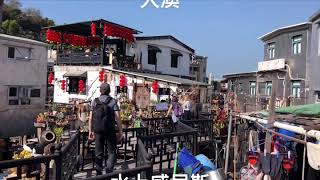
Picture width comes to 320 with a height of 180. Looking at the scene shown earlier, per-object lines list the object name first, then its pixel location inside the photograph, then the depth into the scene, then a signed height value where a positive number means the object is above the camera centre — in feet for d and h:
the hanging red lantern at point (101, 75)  58.18 +4.00
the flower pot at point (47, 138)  19.26 -3.77
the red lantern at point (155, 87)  54.41 +1.29
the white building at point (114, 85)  56.08 +1.86
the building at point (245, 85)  69.97 +2.86
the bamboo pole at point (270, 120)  18.60 -1.92
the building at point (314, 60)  49.67 +7.31
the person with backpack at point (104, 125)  15.14 -2.06
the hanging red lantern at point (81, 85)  61.56 +1.66
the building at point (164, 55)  67.55 +11.40
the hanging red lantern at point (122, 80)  56.59 +2.81
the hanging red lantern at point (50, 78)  67.81 +3.61
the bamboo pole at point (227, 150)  22.64 -5.14
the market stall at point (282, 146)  18.40 -4.34
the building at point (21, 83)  49.96 +1.71
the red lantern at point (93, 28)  56.01 +14.56
